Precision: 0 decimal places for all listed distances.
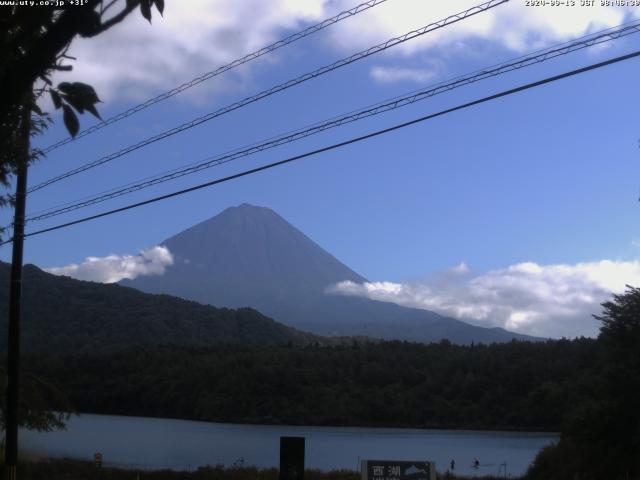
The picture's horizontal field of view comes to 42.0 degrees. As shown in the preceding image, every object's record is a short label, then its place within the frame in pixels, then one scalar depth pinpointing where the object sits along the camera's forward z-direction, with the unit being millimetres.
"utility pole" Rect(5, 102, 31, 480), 17094
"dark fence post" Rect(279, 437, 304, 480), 13227
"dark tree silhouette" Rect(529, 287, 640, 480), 24605
